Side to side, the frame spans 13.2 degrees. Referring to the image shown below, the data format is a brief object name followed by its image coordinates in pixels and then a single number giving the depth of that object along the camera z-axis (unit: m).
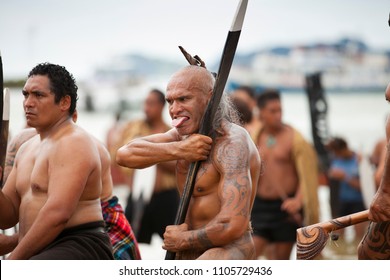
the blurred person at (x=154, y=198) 15.85
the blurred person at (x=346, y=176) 19.98
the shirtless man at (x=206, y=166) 8.50
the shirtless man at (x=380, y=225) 8.75
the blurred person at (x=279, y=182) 15.22
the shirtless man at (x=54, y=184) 8.87
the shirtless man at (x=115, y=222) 10.48
